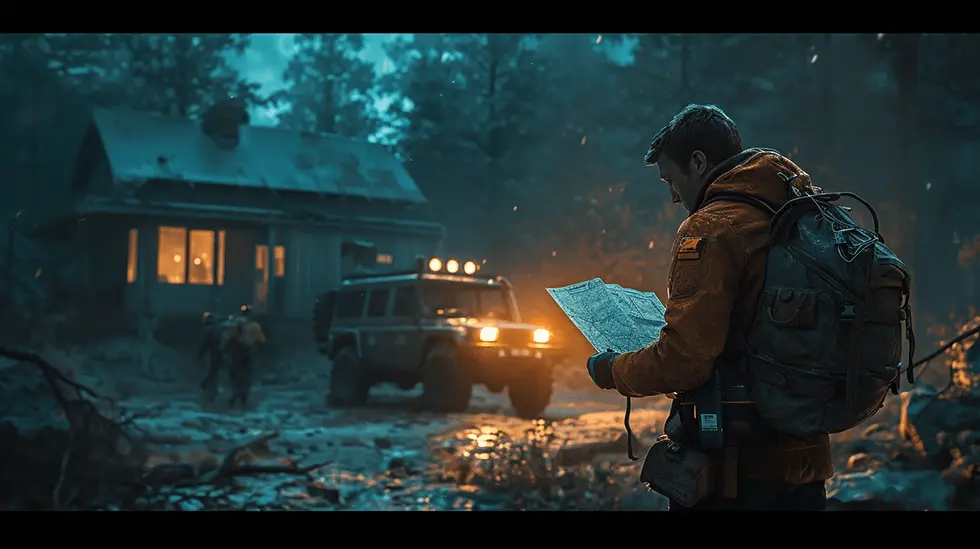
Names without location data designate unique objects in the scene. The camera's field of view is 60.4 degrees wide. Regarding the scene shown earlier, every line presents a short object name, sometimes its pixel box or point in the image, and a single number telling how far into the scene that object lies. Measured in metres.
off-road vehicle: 8.51
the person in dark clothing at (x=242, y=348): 10.47
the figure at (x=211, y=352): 10.56
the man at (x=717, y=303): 1.74
